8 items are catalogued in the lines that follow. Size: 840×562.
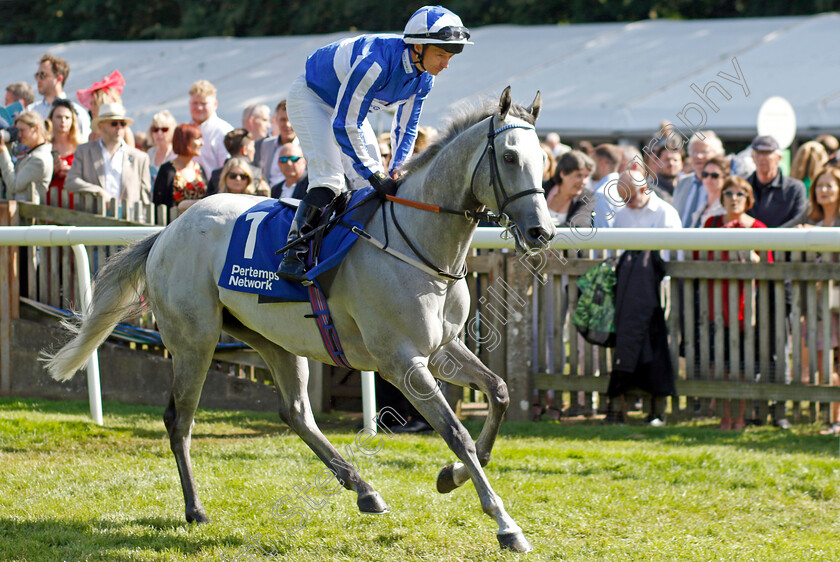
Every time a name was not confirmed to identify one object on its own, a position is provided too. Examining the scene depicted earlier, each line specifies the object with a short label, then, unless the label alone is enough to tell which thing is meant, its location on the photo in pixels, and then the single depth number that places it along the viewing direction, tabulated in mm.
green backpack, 15758
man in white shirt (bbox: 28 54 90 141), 23500
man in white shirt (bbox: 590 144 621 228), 16187
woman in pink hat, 21000
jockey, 9773
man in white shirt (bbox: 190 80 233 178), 21203
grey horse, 9328
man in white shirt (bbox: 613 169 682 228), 16234
